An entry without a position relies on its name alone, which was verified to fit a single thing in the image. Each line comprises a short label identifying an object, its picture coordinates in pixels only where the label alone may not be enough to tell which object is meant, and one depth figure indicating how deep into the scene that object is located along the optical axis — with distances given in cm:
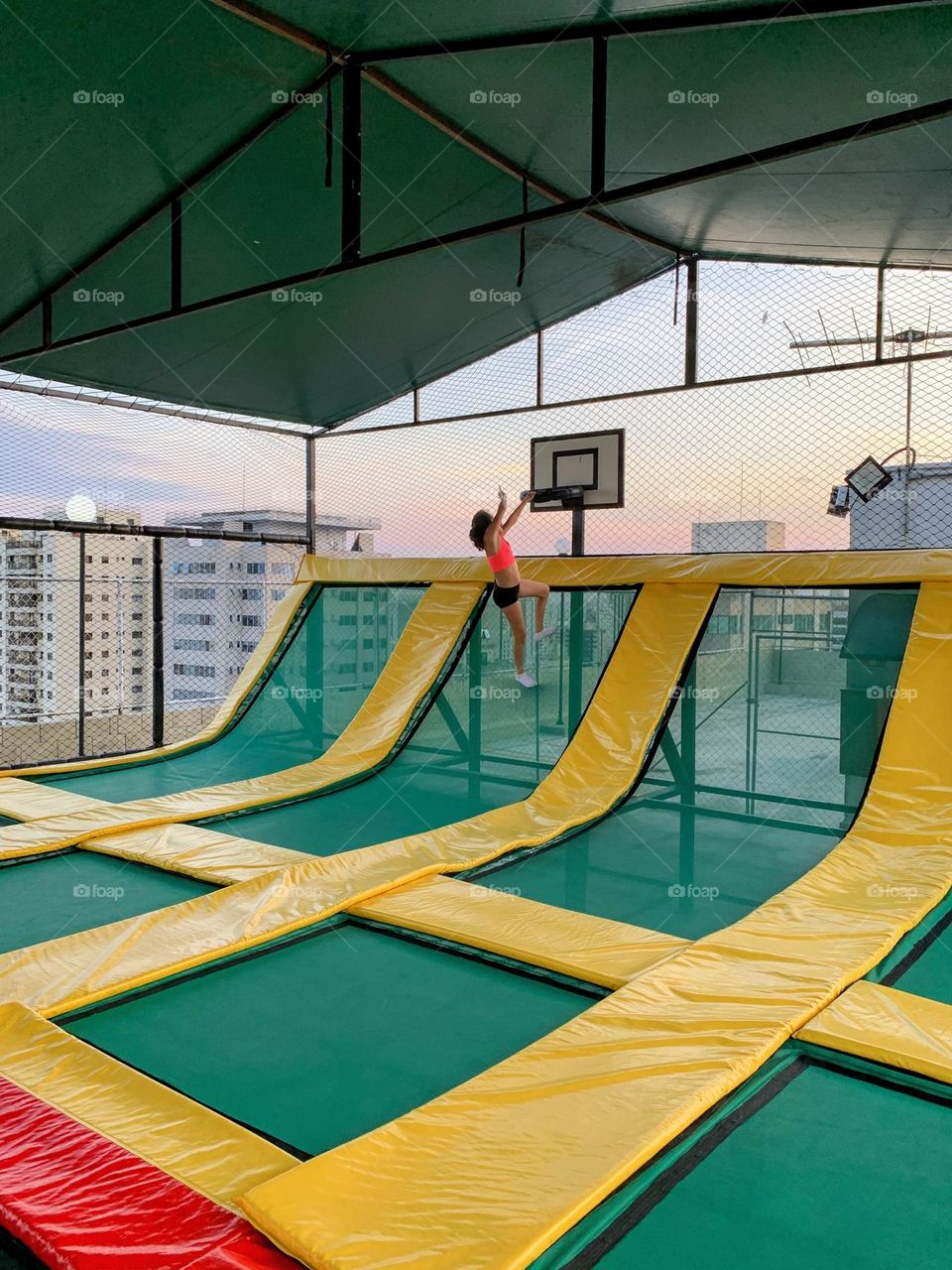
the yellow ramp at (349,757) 391
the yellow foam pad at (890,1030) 193
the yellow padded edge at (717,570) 436
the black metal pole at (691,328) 570
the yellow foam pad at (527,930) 253
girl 507
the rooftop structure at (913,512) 632
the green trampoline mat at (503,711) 504
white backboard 618
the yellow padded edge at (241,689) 541
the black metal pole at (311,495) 747
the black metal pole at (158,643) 642
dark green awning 352
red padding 138
